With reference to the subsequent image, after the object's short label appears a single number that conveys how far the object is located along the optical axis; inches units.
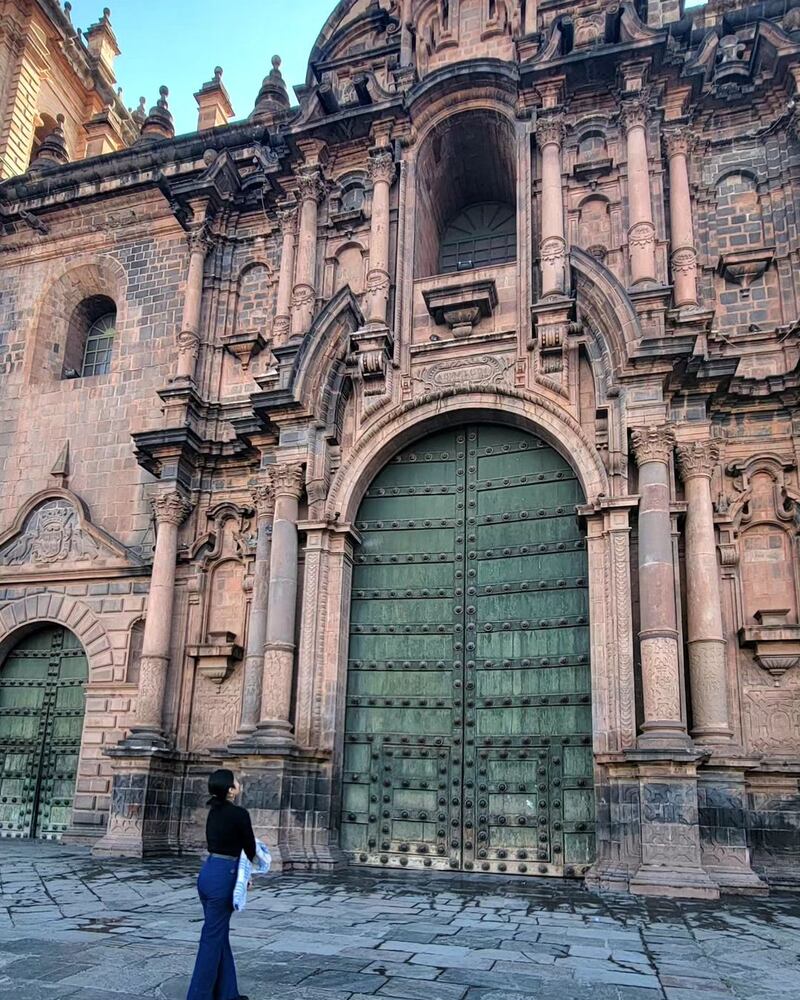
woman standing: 192.9
